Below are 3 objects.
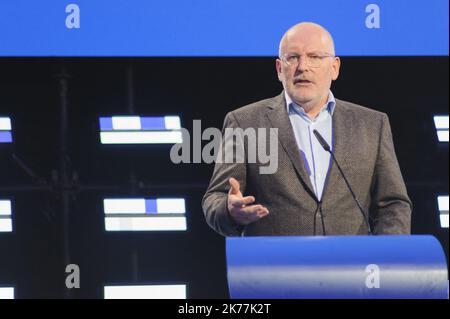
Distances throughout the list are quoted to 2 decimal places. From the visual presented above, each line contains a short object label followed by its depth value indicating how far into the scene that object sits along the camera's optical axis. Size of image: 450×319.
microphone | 4.54
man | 5.05
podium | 3.54
